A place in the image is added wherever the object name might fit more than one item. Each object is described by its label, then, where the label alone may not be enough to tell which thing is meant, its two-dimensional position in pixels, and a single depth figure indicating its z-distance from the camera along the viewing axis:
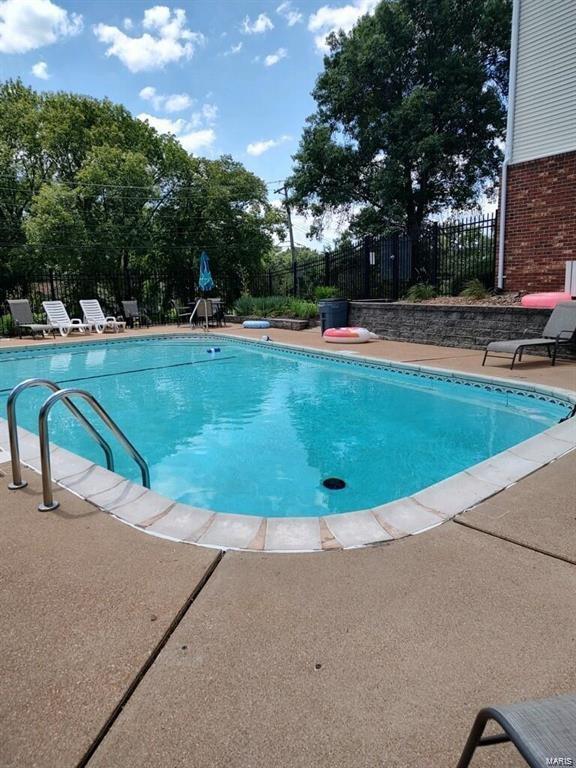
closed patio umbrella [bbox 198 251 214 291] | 15.08
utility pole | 21.58
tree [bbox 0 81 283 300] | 17.08
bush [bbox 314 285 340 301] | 13.69
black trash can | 11.79
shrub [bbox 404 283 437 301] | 10.93
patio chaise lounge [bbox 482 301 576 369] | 6.88
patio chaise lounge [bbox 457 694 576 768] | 0.76
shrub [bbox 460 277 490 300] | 9.91
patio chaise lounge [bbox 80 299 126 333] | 14.34
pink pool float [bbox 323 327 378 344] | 10.52
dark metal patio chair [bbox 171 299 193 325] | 17.30
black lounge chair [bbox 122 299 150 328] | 15.76
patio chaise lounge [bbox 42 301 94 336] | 13.43
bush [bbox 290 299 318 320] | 14.20
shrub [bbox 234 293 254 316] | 16.44
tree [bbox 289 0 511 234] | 17.41
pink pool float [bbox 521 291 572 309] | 8.10
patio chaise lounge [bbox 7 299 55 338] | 13.12
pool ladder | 2.64
